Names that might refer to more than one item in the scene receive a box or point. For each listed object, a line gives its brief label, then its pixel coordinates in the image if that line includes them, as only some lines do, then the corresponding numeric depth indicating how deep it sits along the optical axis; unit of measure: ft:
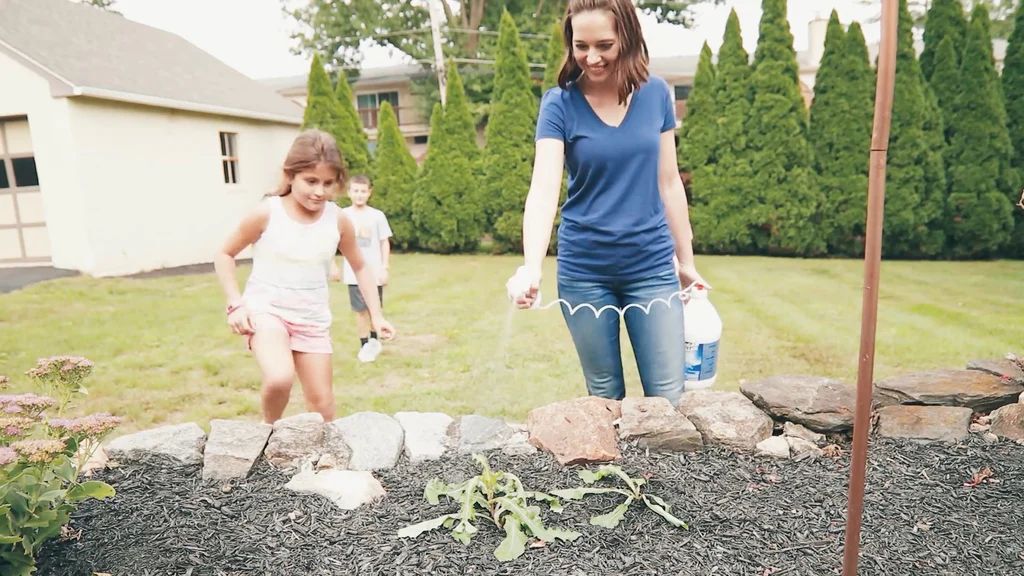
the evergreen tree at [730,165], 35.99
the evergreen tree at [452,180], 38.99
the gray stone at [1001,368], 9.13
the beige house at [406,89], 69.26
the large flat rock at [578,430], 7.51
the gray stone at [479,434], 8.08
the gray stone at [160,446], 7.75
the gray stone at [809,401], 8.21
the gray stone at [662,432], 7.83
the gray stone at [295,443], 7.75
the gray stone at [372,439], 7.77
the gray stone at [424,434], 7.98
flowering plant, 5.24
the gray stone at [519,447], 7.86
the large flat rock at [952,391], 8.71
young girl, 8.82
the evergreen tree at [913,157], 33.99
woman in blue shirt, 6.97
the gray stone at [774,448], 7.80
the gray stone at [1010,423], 8.05
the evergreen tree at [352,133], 40.60
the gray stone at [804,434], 8.16
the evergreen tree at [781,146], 35.17
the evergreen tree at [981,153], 33.45
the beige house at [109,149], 31.63
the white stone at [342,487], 6.90
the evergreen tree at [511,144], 37.65
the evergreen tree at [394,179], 40.27
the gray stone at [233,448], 7.42
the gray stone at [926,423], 8.01
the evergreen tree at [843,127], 34.50
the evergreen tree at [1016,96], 33.88
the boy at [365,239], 17.75
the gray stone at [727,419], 7.91
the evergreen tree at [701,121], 36.73
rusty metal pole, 3.71
